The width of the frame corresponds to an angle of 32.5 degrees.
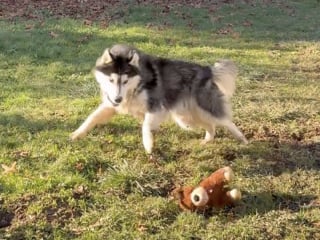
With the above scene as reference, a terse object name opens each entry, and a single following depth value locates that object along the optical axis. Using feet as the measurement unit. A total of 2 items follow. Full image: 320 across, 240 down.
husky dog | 16.98
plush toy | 14.25
